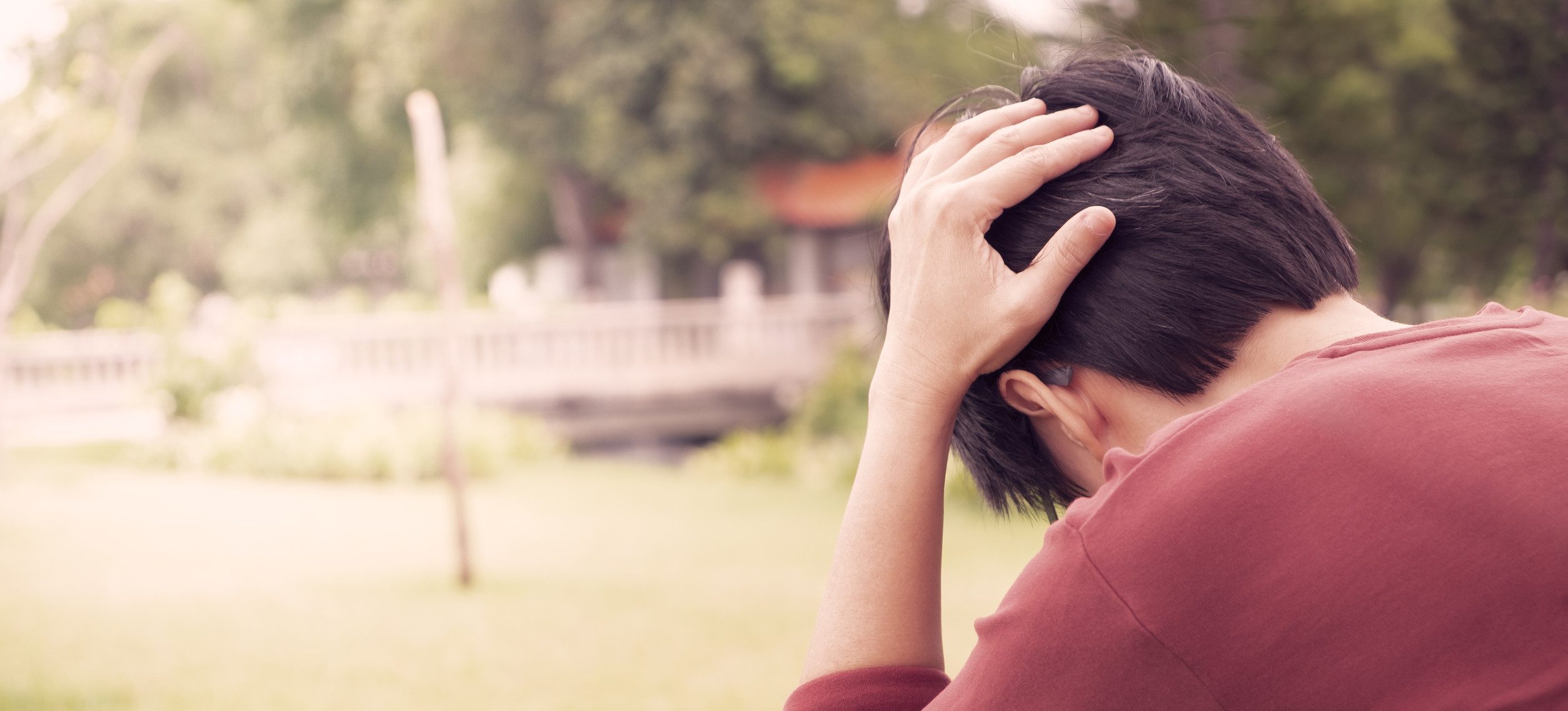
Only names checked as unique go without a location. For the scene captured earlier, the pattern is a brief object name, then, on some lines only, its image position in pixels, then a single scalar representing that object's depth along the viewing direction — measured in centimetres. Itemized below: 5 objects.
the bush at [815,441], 1017
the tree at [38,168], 1127
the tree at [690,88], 1272
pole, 552
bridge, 1170
